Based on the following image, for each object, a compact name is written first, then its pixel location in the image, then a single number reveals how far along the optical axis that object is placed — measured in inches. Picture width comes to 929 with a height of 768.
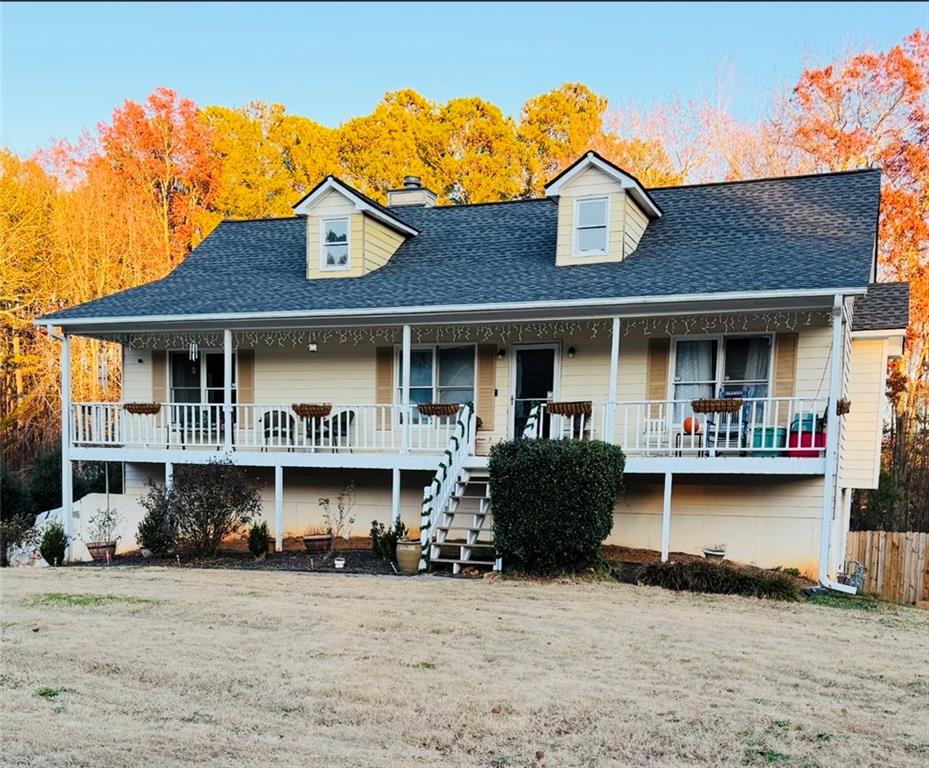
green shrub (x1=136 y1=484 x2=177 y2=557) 446.8
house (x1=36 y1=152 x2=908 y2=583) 431.8
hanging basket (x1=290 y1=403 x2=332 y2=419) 489.1
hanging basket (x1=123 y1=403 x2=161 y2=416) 515.5
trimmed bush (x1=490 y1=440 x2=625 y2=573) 366.3
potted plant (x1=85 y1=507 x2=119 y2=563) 483.2
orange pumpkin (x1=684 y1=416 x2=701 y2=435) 433.4
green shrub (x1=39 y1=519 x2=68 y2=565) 478.0
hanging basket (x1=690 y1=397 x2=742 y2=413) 406.5
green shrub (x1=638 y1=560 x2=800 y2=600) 361.7
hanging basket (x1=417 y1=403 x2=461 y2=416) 473.1
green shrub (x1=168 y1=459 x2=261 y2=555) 438.9
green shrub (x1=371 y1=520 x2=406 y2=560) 436.8
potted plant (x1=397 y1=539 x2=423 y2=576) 404.2
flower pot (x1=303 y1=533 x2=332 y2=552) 480.1
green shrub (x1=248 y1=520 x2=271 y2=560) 468.4
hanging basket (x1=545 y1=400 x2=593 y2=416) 436.5
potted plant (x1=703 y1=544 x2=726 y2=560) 426.6
